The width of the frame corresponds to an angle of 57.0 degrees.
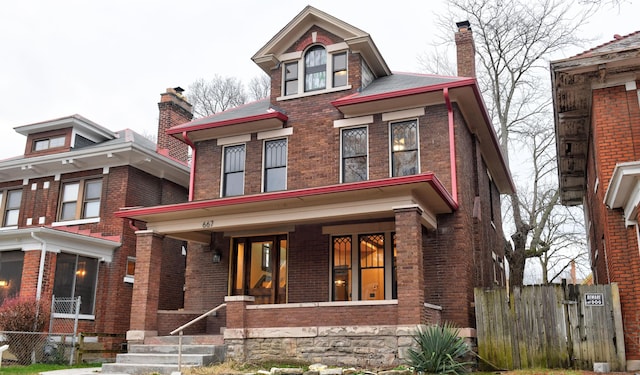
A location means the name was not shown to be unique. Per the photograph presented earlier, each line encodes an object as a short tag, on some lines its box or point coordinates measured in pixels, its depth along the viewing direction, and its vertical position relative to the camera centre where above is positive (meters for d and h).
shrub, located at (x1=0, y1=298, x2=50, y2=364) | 14.98 -0.16
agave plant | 10.26 -0.53
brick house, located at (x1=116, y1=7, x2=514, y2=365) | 11.90 +2.44
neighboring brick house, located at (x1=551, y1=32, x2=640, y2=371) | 10.85 +3.67
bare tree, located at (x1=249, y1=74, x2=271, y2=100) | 39.08 +15.29
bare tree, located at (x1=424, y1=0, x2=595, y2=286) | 24.39 +11.11
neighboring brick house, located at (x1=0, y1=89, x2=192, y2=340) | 17.06 +3.62
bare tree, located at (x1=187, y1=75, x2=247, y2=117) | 39.03 +14.57
